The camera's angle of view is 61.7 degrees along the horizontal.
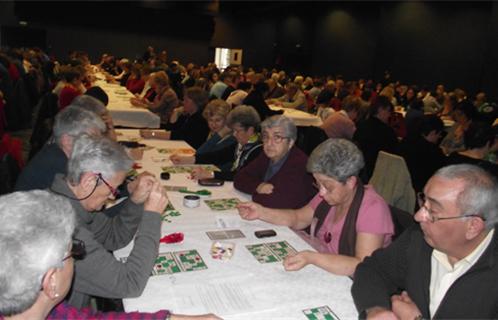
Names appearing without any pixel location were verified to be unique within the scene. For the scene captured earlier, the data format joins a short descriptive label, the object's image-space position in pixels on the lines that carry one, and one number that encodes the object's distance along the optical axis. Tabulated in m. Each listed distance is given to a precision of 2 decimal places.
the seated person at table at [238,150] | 3.38
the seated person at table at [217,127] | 4.07
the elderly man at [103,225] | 1.55
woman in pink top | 1.90
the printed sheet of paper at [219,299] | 1.56
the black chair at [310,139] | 5.35
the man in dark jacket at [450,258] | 1.45
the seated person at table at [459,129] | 5.75
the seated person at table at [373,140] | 4.74
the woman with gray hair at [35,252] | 1.03
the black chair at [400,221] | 2.13
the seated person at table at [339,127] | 4.94
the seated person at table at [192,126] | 4.88
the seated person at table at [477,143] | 4.07
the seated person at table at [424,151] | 4.18
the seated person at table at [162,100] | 6.78
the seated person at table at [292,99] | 8.69
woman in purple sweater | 2.75
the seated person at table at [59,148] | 2.33
